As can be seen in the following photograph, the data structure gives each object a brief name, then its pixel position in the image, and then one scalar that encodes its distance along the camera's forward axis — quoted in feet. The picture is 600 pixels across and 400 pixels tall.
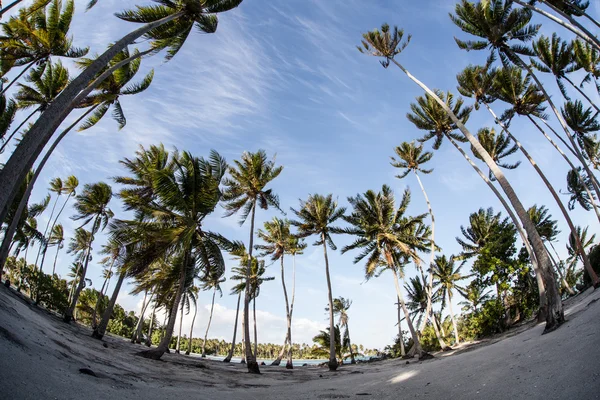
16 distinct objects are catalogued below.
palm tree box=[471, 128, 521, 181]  60.75
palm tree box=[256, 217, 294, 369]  87.04
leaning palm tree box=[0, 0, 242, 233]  15.12
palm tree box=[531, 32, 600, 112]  48.56
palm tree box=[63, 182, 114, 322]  63.09
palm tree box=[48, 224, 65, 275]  95.09
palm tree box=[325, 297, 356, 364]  125.18
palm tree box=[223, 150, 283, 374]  59.62
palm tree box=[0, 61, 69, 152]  43.86
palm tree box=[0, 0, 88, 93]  35.53
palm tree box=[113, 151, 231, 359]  41.14
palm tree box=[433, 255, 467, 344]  85.61
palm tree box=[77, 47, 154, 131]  36.11
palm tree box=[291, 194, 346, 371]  74.38
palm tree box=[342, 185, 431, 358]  68.13
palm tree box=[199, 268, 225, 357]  100.37
